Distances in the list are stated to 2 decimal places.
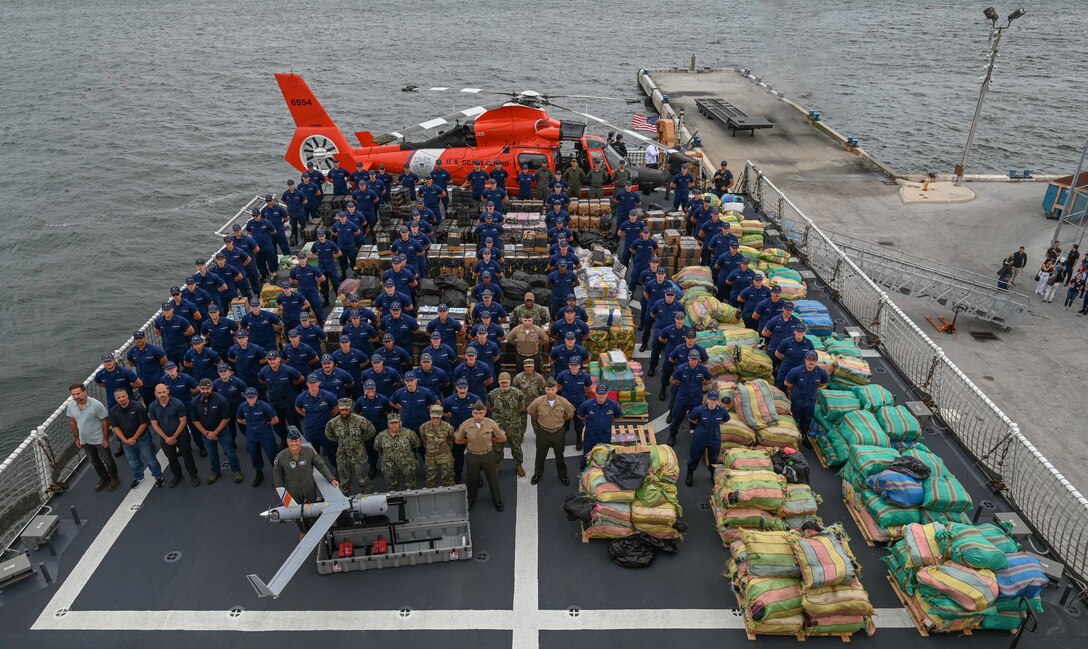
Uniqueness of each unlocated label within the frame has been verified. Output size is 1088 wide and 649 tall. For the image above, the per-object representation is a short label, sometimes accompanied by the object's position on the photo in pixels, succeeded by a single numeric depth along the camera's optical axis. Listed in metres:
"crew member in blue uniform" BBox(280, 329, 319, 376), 10.99
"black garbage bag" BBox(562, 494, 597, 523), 8.97
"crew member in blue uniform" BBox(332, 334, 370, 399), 10.79
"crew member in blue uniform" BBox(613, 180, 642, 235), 16.89
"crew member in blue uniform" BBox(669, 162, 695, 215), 18.84
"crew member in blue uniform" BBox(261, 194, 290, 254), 16.77
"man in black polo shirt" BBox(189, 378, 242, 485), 9.62
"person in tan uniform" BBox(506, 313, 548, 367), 11.64
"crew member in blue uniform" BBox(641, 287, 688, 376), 12.27
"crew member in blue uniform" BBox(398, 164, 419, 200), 19.39
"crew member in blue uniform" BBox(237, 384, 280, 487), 9.59
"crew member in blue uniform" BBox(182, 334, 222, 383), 10.78
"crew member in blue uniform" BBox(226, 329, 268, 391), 10.85
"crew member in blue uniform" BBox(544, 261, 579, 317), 13.34
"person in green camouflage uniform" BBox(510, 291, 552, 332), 12.27
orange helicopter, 20.17
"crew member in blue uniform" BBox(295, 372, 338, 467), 9.66
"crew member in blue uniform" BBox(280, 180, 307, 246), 18.45
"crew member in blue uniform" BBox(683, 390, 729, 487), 9.55
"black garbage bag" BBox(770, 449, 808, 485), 9.20
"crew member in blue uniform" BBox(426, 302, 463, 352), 11.46
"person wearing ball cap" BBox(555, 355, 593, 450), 10.30
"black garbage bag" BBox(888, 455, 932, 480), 8.70
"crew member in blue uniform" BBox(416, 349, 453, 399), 10.17
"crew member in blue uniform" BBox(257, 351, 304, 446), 10.19
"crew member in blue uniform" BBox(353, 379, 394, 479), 9.62
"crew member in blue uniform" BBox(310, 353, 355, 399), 10.11
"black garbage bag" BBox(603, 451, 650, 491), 8.88
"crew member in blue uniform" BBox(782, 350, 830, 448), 10.27
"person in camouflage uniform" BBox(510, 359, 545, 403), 10.23
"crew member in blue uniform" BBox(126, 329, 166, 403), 10.75
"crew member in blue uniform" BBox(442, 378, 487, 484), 9.70
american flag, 28.67
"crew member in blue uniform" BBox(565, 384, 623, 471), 9.70
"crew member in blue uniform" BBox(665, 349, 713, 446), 10.32
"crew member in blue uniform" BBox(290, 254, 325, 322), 13.91
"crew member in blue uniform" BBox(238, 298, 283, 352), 12.01
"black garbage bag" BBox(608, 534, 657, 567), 8.66
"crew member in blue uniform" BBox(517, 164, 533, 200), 19.39
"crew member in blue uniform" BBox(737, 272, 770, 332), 12.81
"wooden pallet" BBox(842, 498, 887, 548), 8.98
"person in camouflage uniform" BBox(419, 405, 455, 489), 9.24
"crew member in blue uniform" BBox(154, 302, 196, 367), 11.84
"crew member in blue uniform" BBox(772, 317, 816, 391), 10.79
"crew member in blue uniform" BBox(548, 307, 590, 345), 11.43
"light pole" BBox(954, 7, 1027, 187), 25.88
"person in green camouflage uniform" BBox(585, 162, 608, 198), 19.41
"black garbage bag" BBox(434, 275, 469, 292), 13.89
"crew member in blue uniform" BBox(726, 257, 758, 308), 13.56
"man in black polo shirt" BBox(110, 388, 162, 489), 9.51
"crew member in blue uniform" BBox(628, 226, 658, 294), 15.05
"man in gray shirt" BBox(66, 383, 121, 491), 9.59
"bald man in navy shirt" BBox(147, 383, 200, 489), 9.61
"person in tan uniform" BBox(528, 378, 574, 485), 9.62
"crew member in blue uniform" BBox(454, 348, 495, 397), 10.23
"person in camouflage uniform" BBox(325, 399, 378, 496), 9.33
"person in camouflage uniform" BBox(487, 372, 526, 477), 9.89
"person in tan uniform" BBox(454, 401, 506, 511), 9.21
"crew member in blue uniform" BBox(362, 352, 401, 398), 10.21
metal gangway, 20.66
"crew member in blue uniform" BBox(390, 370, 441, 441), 9.64
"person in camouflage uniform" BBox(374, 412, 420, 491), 9.23
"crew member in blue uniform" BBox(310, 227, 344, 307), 15.07
